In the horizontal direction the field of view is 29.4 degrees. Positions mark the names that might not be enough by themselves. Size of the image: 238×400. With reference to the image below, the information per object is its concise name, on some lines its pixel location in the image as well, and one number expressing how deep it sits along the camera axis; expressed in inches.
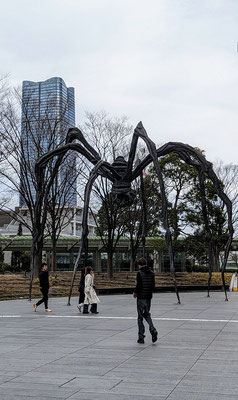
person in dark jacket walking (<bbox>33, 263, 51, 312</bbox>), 490.6
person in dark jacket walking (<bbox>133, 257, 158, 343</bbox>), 293.3
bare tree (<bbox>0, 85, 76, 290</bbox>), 873.9
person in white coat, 456.1
